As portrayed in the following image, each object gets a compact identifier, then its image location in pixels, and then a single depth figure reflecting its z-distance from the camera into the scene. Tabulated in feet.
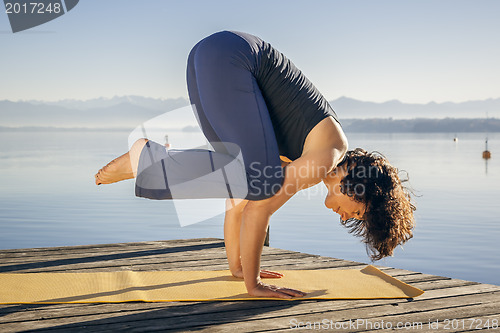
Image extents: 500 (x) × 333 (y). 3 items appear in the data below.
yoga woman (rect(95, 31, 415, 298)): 7.34
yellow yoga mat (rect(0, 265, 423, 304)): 8.18
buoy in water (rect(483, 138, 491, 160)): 103.55
